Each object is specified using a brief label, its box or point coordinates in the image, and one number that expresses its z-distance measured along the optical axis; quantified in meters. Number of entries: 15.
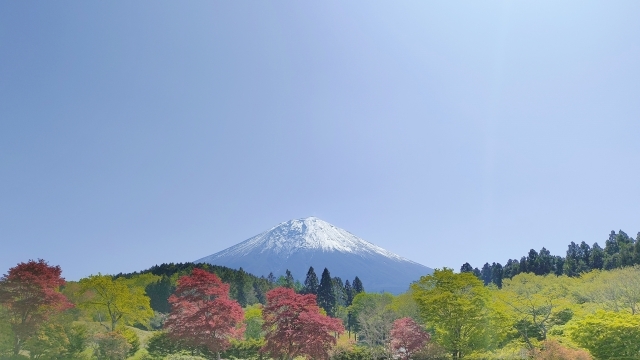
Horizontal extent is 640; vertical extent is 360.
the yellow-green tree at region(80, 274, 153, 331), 32.25
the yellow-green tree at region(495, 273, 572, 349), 26.78
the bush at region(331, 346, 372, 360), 31.95
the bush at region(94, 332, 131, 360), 26.69
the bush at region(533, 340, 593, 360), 19.27
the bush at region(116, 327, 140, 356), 30.01
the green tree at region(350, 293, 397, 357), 33.31
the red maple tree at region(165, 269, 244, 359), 26.11
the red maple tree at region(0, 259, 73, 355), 23.66
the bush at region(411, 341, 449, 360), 27.84
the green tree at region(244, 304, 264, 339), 40.69
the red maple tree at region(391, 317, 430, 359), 28.21
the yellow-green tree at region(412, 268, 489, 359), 26.61
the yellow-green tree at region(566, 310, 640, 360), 20.06
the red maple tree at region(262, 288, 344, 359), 24.27
